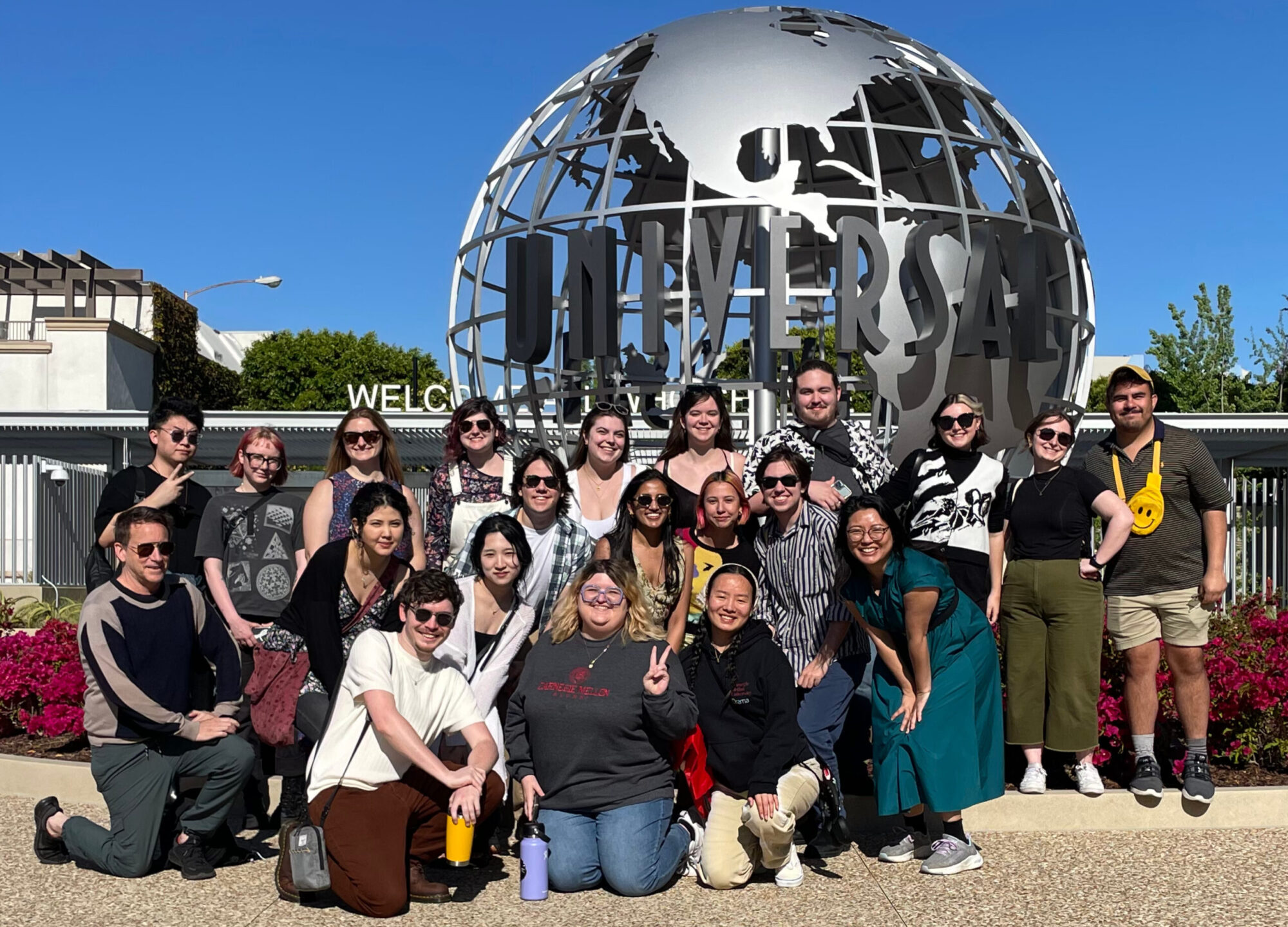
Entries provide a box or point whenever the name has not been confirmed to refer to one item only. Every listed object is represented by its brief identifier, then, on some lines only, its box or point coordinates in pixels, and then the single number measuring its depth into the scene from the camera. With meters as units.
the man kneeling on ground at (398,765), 4.55
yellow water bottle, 4.60
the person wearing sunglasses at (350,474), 5.73
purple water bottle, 4.67
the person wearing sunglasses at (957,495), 5.53
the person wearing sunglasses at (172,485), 5.88
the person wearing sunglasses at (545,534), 5.57
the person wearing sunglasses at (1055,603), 5.78
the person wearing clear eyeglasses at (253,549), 5.82
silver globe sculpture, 7.38
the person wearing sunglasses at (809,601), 5.44
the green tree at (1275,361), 29.14
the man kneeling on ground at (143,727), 4.95
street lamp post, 36.44
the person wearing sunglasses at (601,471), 5.96
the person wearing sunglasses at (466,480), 6.01
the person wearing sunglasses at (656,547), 5.33
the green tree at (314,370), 45.50
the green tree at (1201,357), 28.77
